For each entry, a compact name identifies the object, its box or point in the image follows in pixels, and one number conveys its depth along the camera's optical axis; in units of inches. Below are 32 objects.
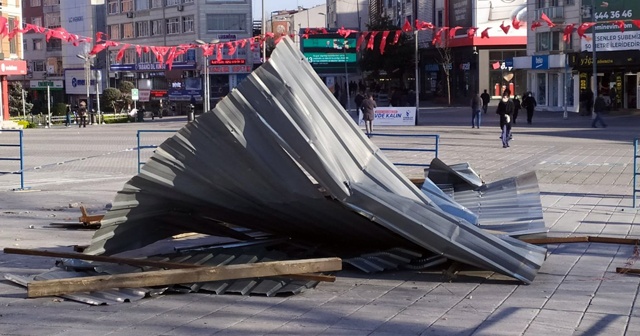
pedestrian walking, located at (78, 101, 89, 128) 2062.0
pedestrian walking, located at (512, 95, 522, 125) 1545.8
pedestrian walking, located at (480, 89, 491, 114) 1883.6
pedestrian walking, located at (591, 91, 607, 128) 1487.5
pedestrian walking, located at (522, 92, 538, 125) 1672.0
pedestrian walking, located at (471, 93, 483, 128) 1507.1
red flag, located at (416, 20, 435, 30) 1393.8
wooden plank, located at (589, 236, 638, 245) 442.6
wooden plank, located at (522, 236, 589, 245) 440.5
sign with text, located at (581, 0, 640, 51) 1768.0
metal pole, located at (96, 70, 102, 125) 2218.3
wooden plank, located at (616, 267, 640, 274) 375.2
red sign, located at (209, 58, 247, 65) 2839.6
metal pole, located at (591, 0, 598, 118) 1652.3
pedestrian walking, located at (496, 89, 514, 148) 1095.6
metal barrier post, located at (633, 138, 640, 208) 573.3
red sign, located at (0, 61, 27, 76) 2091.5
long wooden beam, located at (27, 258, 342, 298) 333.7
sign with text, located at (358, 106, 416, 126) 1610.5
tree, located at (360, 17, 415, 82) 2727.1
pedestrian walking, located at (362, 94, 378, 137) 1335.1
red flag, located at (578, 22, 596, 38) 1316.4
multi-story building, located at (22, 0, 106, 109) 3326.8
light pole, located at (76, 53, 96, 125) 2394.9
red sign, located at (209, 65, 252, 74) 2847.0
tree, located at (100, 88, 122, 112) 2652.6
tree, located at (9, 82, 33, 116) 2564.0
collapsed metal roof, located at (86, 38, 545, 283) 358.9
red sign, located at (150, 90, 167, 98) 2719.0
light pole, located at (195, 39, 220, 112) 1667.1
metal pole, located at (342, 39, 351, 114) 1883.0
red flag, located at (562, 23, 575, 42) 1305.4
